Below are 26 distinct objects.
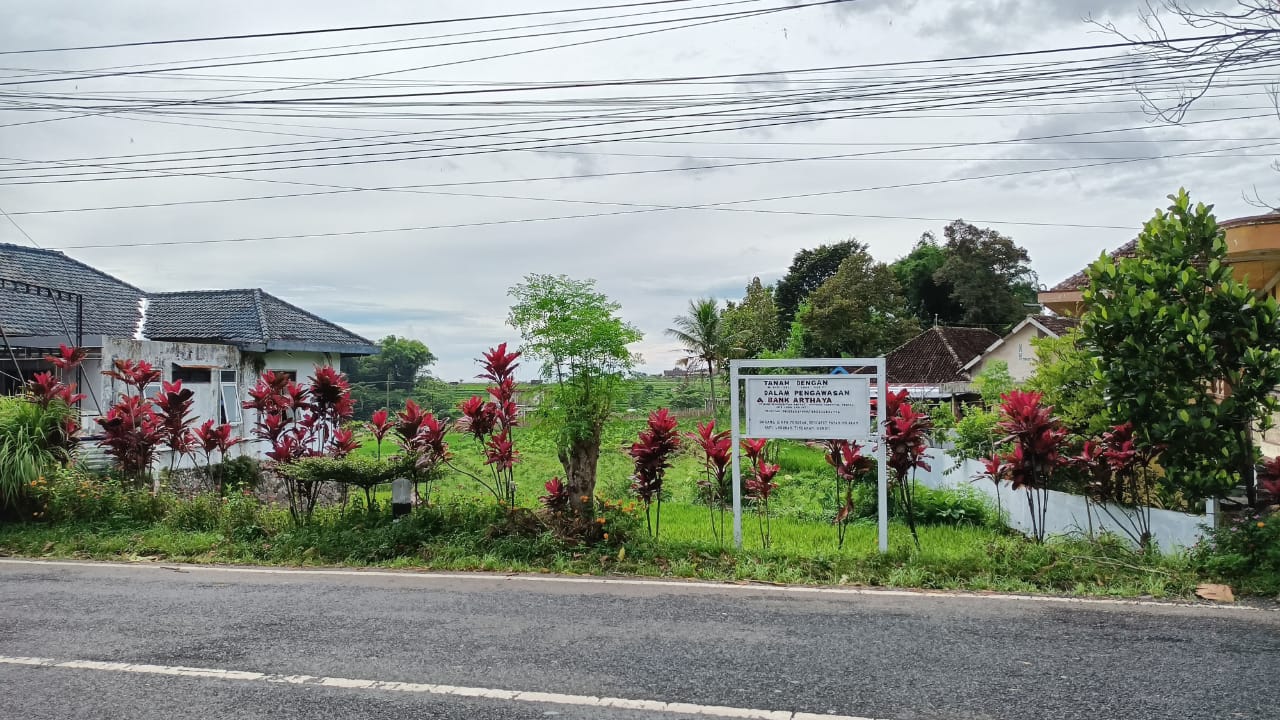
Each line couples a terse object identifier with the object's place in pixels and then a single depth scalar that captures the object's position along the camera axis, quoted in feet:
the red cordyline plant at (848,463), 25.20
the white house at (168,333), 44.47
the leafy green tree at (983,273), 152.56
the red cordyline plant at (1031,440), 24.62
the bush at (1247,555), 19.95
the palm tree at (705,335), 108.78
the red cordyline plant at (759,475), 25.68
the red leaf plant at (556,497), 25.64
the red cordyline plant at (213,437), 30.12
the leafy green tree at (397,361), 87.66
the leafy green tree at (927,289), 165.17
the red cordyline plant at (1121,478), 24.03
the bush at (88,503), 29.40
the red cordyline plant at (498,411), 27.20
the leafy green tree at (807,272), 163.53
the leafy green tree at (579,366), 25.09
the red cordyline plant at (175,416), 30.63
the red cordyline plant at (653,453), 25.17
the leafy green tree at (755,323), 114.42
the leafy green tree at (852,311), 127.65
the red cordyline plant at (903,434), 24.50
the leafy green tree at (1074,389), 24.99
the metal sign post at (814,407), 23.66
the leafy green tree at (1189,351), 22.11
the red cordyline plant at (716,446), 25.50
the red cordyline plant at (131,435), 30.73
